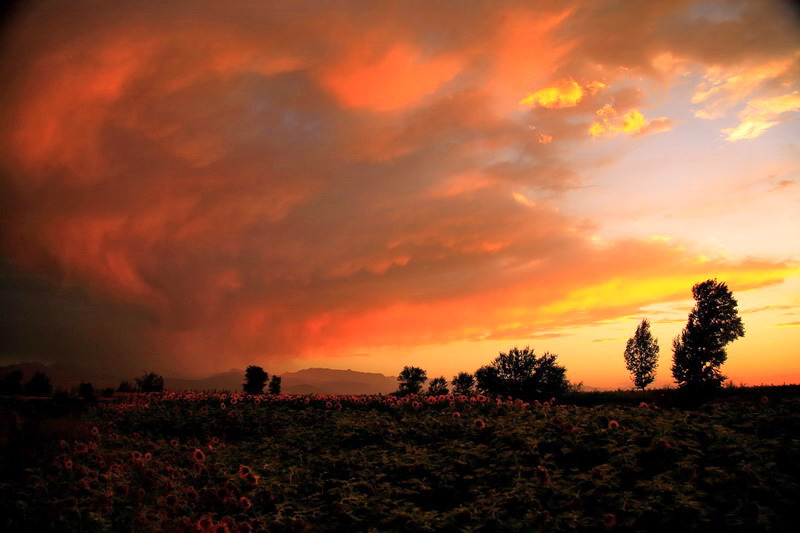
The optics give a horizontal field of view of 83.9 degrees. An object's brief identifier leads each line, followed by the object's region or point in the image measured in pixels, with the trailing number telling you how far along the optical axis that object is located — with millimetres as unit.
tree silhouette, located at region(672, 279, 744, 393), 39125
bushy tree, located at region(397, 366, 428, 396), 34688
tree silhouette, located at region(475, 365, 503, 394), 33344
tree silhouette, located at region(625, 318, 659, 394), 49906
